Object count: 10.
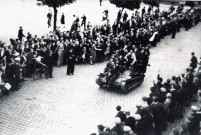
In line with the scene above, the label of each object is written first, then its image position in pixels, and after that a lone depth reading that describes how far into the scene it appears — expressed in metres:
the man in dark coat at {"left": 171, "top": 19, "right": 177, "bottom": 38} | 28.17
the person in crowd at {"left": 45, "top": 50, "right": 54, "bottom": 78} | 17.20
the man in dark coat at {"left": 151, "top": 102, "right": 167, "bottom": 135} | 11.12
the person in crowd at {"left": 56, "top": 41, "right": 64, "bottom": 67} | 19.30
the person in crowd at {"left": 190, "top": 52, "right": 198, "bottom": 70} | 18.50
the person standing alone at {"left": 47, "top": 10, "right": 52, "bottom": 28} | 29.40
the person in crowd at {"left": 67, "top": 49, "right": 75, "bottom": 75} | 17.90
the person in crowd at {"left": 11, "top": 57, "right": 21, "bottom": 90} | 15.01
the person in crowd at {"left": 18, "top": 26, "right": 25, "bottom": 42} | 22.86
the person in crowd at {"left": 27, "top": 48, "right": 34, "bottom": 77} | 16.84
